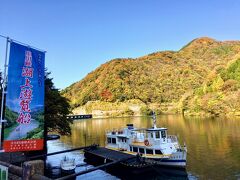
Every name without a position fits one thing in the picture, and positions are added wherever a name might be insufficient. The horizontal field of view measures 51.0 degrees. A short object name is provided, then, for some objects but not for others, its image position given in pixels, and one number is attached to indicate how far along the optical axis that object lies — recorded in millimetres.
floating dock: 31844
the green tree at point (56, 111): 42406
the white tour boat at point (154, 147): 33656
